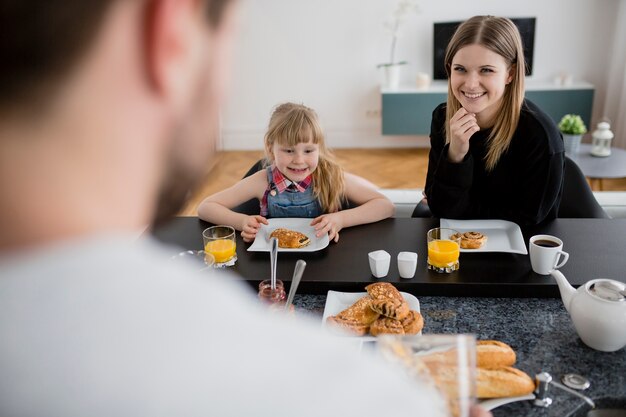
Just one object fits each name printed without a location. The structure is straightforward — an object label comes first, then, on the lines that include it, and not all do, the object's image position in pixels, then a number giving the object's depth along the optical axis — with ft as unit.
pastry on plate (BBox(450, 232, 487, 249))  5.28
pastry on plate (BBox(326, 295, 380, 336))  4.09
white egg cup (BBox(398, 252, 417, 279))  4.76
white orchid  17.38
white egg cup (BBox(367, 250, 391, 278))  4.77
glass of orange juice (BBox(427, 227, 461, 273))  4.88
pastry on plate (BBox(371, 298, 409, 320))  4.08
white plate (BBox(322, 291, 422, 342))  4.41
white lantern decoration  12.88
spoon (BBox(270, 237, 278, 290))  4.55
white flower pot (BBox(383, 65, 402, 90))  17.58
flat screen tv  16.98
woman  6.30
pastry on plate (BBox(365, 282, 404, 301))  4.32
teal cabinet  16.85
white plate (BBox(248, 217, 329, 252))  5.53
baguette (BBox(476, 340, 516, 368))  3.54
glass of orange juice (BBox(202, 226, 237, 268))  5.26
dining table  3.69
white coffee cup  4.70
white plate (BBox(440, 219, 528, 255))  5.29
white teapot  3.77
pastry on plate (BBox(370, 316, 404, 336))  3.95
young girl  6.87
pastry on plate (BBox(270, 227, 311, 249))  5.58
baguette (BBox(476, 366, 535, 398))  3.36
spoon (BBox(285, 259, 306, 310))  4.09
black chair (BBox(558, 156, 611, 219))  7.52
